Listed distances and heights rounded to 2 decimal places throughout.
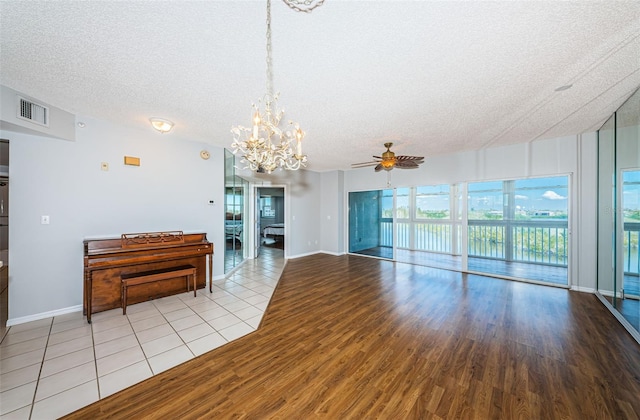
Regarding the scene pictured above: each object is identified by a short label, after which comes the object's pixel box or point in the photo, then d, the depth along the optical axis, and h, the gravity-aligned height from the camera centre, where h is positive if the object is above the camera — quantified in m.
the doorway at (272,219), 8.55 -0.50
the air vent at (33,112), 2.48 +1.10
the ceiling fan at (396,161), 3.86 +0.84
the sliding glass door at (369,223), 7.09 -0.46
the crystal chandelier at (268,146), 1.74 +0.54
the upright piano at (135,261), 2.85 -0.73
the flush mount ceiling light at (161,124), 3.13 +1.20
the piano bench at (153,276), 2.98 -0.96
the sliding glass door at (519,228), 4.70 -0.43
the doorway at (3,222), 3.22 -0.24
